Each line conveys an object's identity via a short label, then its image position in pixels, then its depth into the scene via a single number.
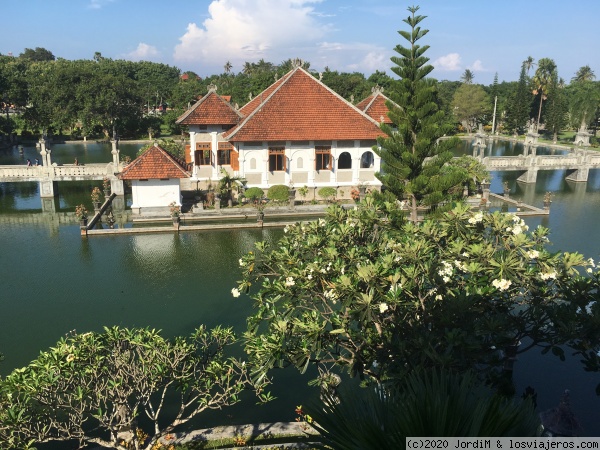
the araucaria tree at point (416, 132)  15.77
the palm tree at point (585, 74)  68.88
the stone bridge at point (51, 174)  23.31
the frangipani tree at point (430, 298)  6.30
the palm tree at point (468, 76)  83.94
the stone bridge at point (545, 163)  28.61
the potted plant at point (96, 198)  20.55
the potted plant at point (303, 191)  22.44
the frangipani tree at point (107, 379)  5.95
